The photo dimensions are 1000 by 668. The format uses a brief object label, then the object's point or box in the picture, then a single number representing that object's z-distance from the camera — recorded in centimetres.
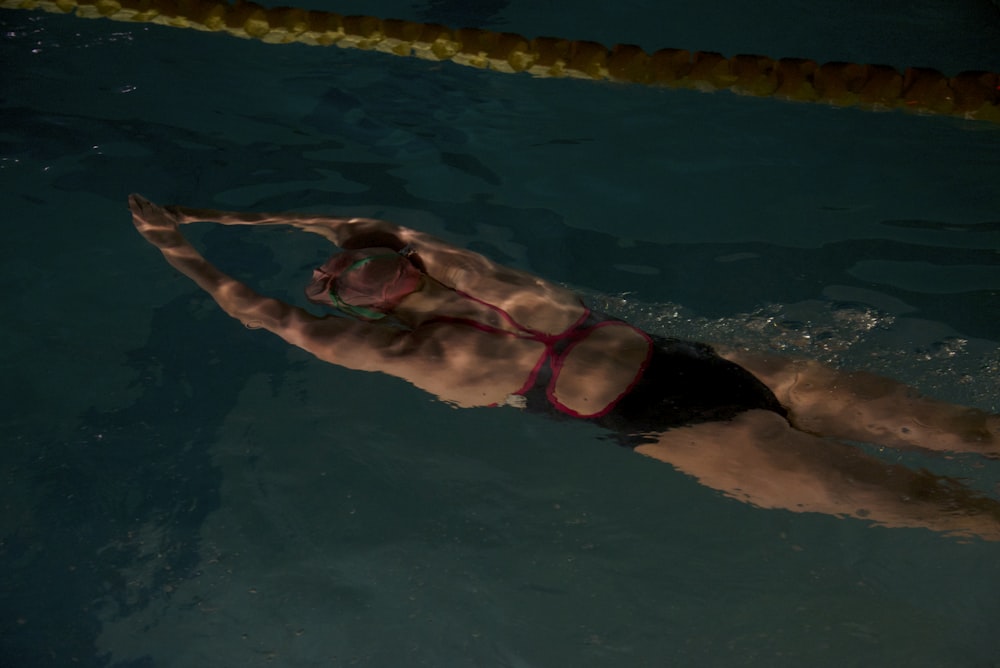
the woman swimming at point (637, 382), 266
